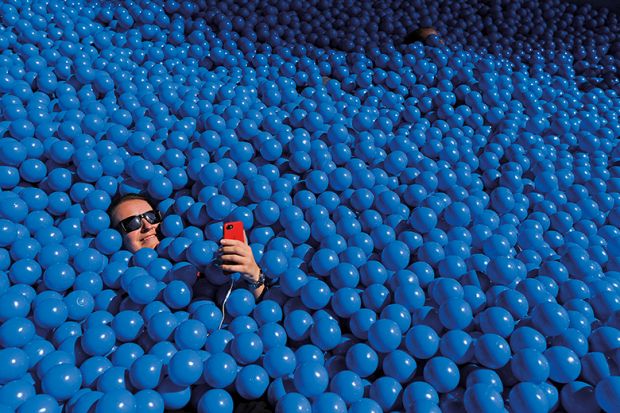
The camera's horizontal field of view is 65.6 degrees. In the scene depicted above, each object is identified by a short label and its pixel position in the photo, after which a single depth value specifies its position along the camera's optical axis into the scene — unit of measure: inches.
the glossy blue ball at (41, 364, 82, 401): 50.7
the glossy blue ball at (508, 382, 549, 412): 49.9
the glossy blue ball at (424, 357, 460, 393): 53.9
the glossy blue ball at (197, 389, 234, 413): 51.5
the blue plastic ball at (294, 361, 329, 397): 52.7
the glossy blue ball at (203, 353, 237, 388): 53.1
